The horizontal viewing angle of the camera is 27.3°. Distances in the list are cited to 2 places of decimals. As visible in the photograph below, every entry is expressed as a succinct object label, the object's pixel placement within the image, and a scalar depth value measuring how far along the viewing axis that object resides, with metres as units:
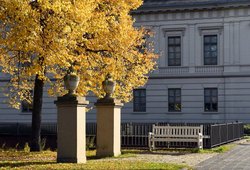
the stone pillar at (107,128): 19.95
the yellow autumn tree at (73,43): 17.66
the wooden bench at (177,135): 23.10
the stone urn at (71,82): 17.52
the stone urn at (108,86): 20.48
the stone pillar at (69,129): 17.05
